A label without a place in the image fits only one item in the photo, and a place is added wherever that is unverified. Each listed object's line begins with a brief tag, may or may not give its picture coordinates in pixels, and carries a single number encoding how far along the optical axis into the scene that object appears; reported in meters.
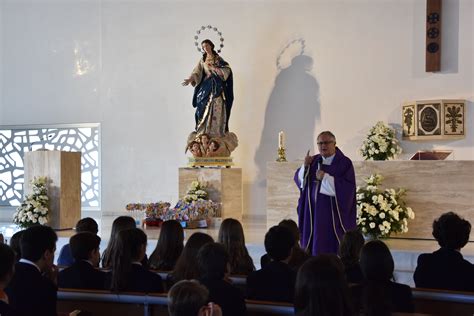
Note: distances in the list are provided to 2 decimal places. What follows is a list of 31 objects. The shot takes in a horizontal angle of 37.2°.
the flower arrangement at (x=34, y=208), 11.18
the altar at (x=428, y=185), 9.21
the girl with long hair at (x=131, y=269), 4.29
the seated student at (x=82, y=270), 4.54
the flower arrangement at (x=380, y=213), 8.78
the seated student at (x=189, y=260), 4.29
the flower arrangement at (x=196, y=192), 11.65
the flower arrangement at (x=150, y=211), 10.78
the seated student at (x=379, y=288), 3.28
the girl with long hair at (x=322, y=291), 2.84
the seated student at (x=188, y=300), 2.88
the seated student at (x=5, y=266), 3.32
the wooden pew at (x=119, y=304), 3.71
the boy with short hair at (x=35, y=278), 3.75
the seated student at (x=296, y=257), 4.78
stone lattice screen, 14.73
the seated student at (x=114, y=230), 5.27
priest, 7.22
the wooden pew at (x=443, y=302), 3.87
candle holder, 10.46
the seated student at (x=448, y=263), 4.35
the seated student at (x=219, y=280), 3.60
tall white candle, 10.78
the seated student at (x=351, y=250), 4.47
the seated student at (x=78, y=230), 5.86
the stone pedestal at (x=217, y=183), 12.07
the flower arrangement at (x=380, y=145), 11.03
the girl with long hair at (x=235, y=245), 5.04
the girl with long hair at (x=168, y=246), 5.06
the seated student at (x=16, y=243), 4.93
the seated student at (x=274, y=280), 4.07
